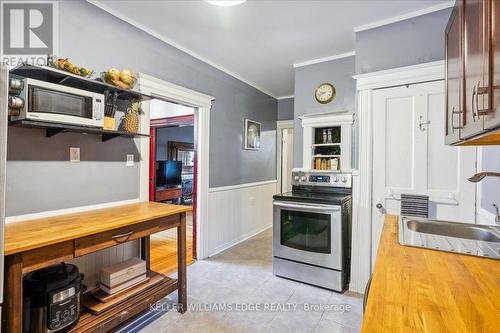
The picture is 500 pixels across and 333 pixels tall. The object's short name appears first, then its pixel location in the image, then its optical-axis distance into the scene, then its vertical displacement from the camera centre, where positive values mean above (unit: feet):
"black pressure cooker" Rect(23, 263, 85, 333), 4.75 -2.67
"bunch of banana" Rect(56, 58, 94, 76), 5.50 +2.16
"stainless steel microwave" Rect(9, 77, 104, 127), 4.82 +1.27
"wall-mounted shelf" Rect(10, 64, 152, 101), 5.10 +1.93
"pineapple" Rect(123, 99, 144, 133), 6.97 +1.30
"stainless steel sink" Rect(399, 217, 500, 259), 4.05 -1.31
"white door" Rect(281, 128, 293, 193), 16.39 +0.57
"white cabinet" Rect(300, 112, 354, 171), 9.64 +1.04
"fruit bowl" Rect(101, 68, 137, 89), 6.45 +2.25
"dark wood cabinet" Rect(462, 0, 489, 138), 2.54 +1.15
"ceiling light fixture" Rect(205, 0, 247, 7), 5.76 +3.75
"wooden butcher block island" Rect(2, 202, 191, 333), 3.96 -1.54
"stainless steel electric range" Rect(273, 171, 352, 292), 8.05 -2.29
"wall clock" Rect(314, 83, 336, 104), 10.38 +3.05
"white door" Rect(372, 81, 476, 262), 6.80 +0.26
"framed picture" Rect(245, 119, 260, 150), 13.30 +1.68
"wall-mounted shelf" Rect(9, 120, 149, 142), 5.01 +0.81
